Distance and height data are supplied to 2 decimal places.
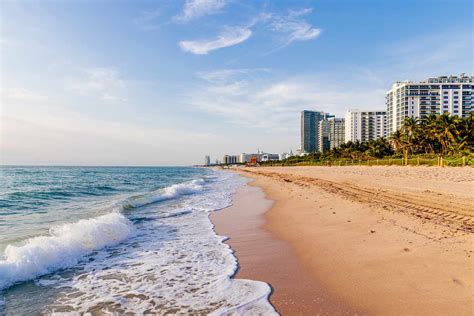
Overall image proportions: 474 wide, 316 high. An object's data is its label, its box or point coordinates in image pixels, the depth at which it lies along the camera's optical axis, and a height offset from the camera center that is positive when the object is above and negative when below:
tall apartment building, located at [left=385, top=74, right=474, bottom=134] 116.69 +26.74
